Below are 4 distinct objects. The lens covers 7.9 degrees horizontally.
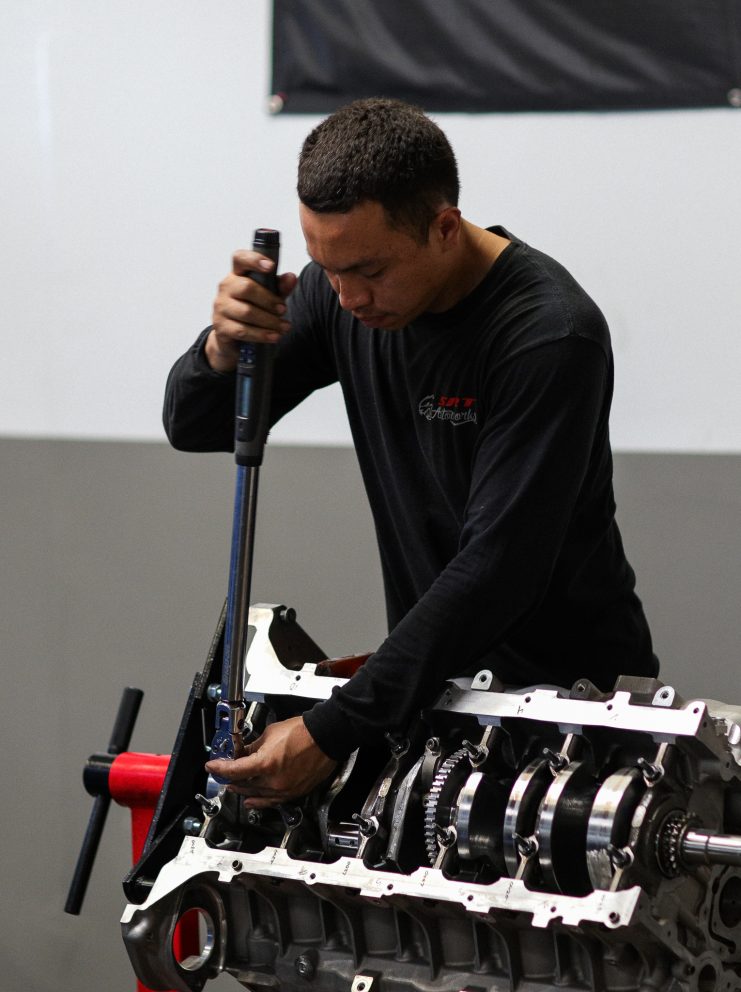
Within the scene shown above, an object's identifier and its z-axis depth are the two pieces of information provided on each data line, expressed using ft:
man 21.34
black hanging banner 24.63
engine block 20.81
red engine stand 22.59
